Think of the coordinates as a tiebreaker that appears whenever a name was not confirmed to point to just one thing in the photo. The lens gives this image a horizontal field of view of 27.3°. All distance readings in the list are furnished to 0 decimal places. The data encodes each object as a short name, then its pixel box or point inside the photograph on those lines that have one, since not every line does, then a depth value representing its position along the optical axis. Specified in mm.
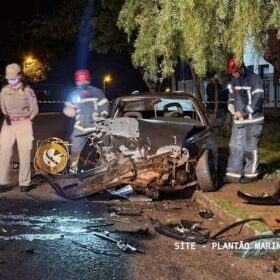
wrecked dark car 7949
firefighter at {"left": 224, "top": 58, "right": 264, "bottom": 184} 8883
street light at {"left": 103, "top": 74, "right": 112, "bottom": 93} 57150
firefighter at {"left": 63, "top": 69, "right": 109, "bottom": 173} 9625
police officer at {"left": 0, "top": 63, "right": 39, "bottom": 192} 8969
